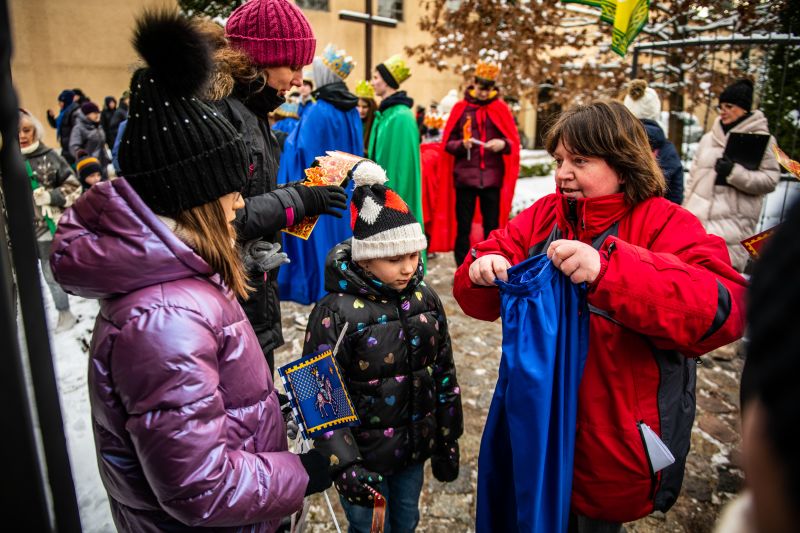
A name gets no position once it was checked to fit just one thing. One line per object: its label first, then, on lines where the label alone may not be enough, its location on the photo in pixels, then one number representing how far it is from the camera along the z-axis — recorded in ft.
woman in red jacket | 4.76
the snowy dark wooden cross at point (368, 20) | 31.16
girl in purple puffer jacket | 3.67
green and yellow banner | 16.31
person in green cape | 16.69
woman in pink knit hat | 6.83
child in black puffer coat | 6.62
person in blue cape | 14.34
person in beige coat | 13.87
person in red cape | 18.25
